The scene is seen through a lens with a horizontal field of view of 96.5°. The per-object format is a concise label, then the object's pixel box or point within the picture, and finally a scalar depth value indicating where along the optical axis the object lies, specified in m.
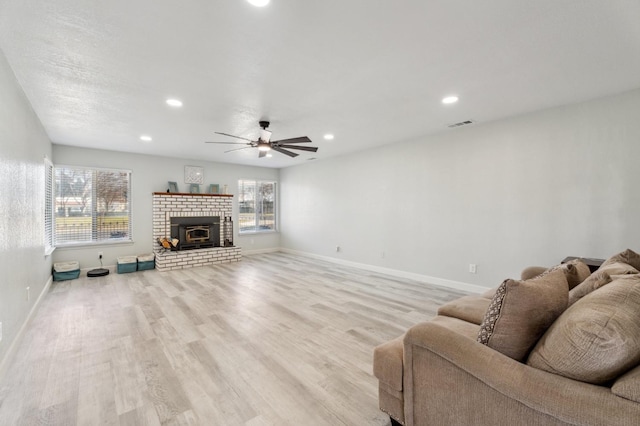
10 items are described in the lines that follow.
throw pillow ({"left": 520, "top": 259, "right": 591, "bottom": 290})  1.86
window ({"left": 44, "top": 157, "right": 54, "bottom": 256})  4.55
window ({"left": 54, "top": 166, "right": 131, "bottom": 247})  5.50
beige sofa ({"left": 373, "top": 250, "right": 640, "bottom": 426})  1.00
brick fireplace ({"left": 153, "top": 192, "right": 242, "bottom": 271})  6.12
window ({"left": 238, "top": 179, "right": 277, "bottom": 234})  8.02
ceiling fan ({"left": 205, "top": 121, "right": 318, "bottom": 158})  3.97
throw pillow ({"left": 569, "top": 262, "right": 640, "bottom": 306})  1.52
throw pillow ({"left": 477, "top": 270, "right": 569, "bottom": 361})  1.26
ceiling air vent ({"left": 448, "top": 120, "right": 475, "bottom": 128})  4.17
